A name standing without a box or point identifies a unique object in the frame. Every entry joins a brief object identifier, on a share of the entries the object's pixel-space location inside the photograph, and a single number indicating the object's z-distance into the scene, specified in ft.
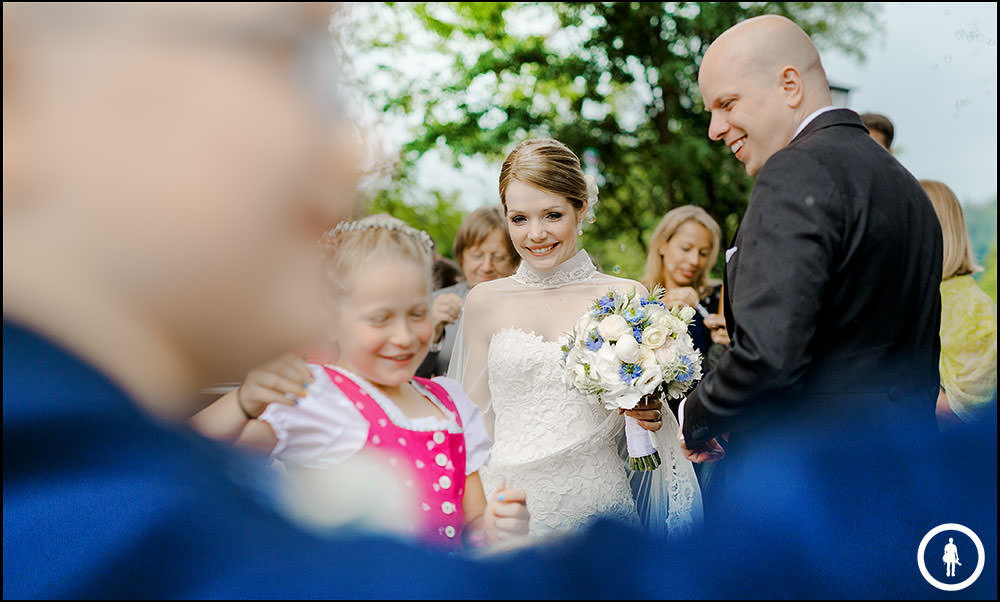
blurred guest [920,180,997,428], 9.37
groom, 5.07
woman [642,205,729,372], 9.54
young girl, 3.49
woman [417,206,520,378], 9.46
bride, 6.30
